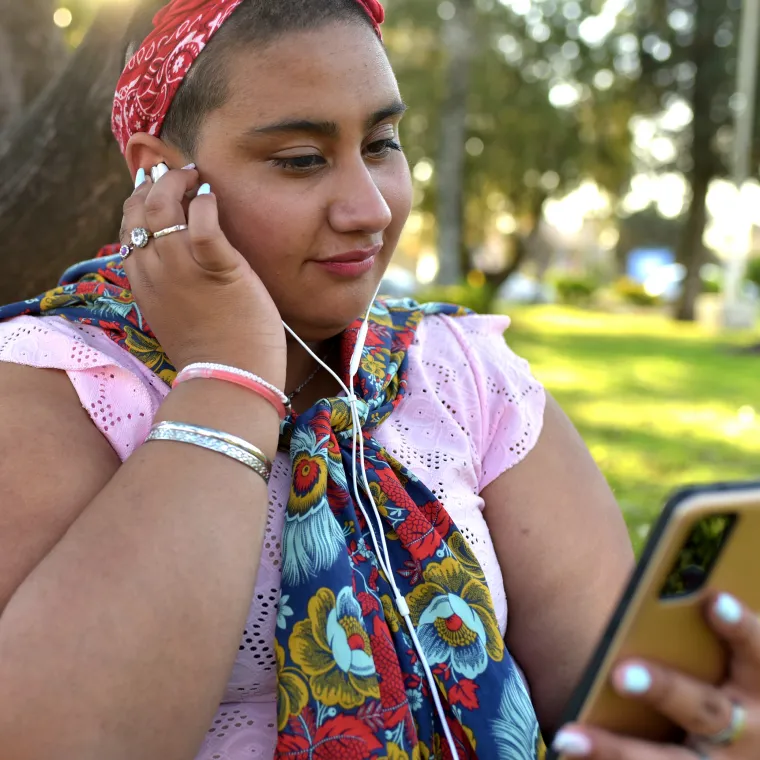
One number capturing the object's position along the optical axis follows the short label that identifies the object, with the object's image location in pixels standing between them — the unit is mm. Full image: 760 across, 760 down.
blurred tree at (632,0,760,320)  23391
